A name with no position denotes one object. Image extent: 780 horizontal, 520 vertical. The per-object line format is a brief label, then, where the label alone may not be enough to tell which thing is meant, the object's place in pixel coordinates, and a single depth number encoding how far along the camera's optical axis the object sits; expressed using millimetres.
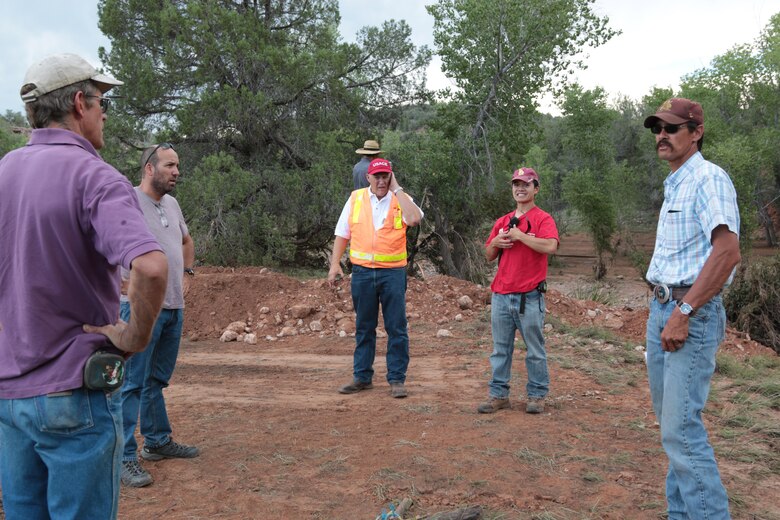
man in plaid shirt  2793
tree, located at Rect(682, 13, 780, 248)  29766
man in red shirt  4879
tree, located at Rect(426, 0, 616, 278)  16922
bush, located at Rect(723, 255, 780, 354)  10883
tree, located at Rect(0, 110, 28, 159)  22767
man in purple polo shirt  1823
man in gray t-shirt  3895
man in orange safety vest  5508
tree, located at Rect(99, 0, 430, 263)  13688
